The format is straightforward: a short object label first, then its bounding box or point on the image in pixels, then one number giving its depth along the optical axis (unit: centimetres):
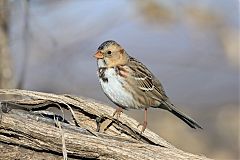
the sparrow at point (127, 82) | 608
